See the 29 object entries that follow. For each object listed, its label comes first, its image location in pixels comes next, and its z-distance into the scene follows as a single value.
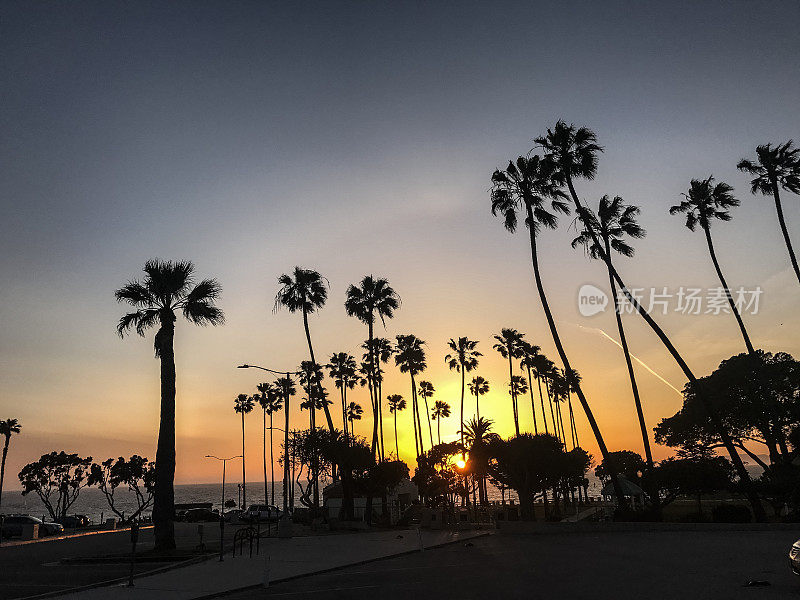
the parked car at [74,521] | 60.69
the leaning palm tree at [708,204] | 41.19
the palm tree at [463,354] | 72.44
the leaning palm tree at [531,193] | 39.81
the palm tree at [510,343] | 73.56
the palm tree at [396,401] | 92.81
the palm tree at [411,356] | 67.62
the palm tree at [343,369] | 75.25
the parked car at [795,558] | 11.45
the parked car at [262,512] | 56.84
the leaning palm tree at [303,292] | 52.59
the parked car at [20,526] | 41.28
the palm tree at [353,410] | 89.94
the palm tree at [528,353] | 74.38
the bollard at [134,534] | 16.23
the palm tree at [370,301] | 54.69
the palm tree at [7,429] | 82.44
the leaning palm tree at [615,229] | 39.59
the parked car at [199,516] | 56.41
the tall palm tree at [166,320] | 25.72
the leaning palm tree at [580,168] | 36.22
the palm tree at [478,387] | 85.88
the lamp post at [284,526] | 33.72
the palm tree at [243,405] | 101.50
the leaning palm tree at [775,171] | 40.41
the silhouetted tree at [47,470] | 97.89
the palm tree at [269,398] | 93.88
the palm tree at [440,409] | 92.96
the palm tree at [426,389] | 88.19
